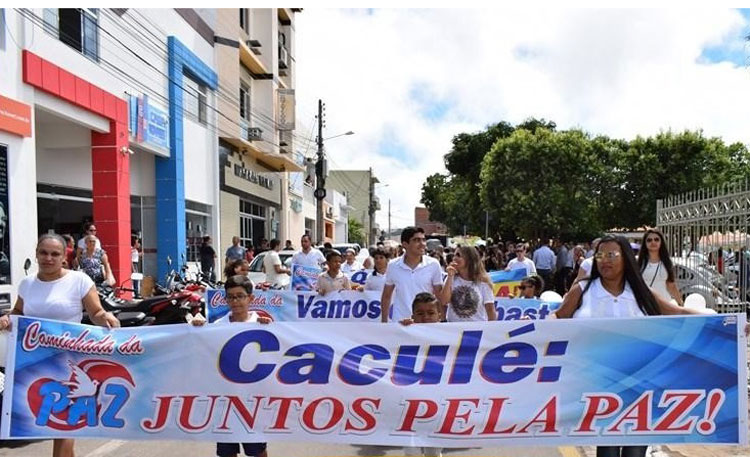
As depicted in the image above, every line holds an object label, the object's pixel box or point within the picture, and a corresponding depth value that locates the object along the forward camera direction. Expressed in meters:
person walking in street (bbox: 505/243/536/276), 10.64
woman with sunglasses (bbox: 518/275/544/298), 7.74
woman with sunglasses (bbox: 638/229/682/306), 5.82
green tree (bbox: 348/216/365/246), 77.50
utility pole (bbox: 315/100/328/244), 28.52
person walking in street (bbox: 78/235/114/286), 9.49
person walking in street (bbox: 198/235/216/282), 18.42
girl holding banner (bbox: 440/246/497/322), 5.18
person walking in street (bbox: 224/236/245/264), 15.41
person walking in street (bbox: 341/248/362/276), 11.20
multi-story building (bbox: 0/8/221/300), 10.57
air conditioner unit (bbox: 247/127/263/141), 25.86
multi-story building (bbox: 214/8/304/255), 22.66
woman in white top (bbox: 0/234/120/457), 4.05
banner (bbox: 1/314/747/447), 3.69
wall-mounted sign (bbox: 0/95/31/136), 10.01
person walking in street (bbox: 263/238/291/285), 11.93
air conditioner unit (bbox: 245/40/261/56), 26.45
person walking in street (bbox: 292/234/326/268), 10.64
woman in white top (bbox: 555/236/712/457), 3.67
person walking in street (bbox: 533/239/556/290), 15.66
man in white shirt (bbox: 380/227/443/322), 5.62
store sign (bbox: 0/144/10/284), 10.06
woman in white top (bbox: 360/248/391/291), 8.20
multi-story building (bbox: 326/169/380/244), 89.94
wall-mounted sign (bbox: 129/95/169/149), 15.49
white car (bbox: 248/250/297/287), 14.49
